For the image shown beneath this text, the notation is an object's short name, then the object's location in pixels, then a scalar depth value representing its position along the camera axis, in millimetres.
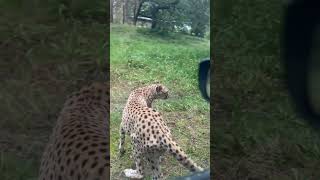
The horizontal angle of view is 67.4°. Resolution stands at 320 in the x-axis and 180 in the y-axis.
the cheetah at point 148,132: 2839
